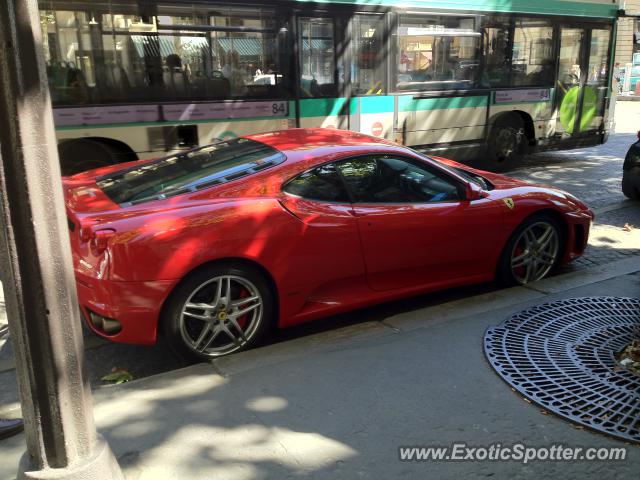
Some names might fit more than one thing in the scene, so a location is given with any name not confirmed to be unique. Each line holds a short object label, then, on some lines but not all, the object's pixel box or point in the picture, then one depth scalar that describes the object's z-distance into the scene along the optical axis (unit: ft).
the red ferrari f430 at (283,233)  12.10
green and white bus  23.66
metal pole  6.56
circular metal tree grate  10.91
